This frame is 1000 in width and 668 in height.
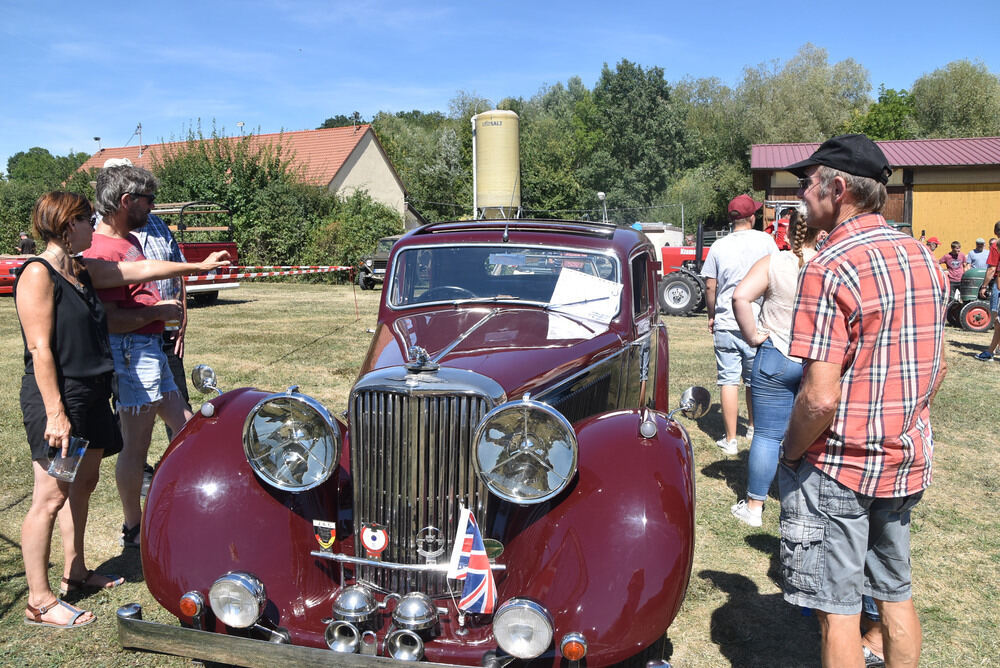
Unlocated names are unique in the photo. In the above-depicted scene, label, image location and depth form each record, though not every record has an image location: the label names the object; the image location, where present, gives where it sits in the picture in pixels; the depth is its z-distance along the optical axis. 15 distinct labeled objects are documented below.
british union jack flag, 2.41
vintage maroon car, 2.30
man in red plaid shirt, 2.10
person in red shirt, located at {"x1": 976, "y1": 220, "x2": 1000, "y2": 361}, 9.55
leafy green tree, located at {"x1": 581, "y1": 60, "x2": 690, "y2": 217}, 52.38
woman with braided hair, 3.96
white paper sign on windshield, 3.80
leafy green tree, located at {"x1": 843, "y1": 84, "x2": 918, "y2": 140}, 41.22
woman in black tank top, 2.97
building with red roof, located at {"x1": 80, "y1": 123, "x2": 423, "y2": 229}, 30.98
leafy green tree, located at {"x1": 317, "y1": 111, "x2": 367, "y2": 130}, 86.24
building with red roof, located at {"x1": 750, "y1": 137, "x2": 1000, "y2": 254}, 20.42
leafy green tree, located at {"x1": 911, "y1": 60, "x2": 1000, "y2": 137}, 36.84
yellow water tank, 22.42
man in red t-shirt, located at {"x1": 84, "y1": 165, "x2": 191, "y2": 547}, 3.60
